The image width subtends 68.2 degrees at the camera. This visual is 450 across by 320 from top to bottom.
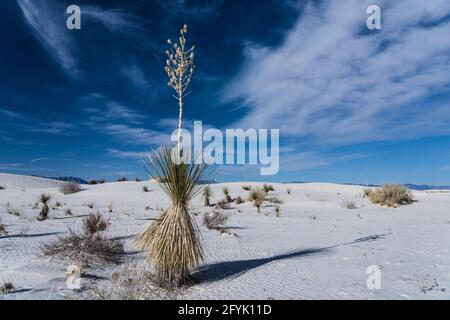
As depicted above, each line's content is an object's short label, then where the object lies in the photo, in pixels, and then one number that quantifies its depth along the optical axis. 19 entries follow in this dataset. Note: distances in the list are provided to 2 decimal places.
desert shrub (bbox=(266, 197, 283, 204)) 19.94
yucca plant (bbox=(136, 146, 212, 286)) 4.71
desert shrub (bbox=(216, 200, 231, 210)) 16.84
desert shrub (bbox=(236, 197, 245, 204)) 19.30
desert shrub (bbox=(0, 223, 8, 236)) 8.34
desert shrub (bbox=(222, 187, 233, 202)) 19.86
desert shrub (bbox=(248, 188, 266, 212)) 17.10
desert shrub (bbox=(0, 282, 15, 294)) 4.46
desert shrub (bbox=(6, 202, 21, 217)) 12.02
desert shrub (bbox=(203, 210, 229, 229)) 10.31
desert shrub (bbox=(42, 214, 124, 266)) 5.90
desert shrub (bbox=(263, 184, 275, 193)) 25.38
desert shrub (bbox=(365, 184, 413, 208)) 19.00
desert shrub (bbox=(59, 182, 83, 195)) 24.61
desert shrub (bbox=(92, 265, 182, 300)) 4.25
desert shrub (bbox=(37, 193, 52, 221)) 11.26
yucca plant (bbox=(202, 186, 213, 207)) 18.14
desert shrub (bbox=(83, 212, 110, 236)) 7.97
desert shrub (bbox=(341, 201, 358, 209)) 18.27
